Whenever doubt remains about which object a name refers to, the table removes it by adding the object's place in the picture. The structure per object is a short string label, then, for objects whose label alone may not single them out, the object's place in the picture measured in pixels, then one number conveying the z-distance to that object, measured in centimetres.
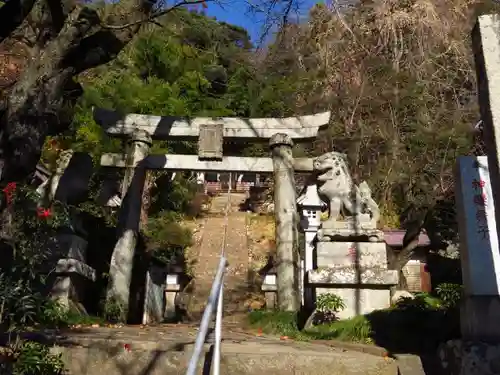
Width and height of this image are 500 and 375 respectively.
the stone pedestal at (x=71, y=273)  759
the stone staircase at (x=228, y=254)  1431
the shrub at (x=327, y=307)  674
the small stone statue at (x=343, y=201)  751
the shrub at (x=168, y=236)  1422
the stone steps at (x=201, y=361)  384
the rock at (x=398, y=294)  879
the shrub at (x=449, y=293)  585
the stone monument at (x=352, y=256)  701
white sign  437
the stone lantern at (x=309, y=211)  1205
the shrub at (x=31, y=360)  340
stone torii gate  992
